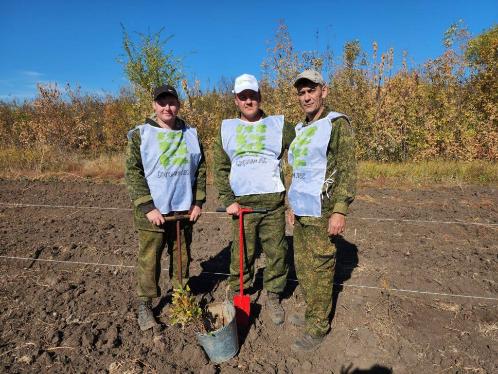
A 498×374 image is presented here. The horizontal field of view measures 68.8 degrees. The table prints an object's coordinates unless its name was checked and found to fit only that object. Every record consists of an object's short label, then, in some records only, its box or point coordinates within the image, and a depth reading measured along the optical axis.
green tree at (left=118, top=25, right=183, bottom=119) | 9.22
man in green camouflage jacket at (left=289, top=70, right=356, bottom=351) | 2.48
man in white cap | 2.95
